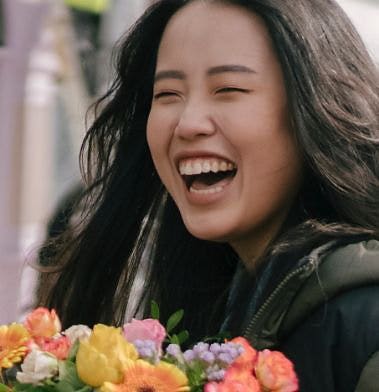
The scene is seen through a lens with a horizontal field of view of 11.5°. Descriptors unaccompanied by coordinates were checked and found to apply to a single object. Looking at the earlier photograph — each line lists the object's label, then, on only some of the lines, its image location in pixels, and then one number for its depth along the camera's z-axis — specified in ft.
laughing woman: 11.19
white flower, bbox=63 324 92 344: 10.37
